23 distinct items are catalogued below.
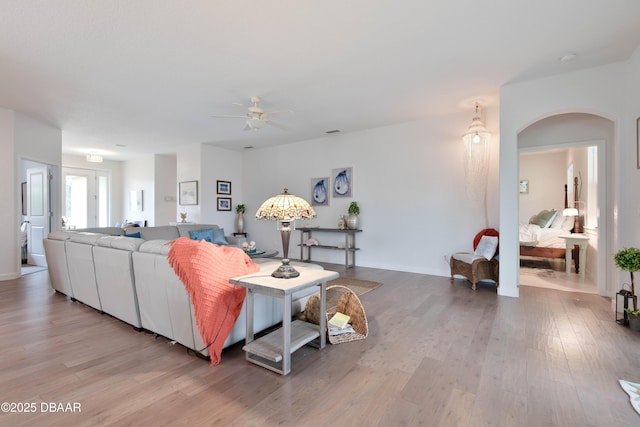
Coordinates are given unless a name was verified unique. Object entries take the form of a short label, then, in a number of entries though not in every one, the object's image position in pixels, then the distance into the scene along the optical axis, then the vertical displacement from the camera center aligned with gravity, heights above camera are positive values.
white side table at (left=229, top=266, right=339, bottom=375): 1.95 -0.84
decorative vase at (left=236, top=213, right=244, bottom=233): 7.35 -0.27
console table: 5.63 -0.63
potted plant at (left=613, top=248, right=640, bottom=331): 2.66 -0.48
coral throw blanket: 2.06 -0.53
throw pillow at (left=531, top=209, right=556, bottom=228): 6.10 -0.13
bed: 5.34 -0.50
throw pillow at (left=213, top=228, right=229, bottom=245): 5.37 -0.46
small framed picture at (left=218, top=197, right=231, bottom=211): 7.11 +0.20
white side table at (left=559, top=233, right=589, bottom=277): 4.66 -0.53
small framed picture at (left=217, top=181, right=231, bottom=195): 7.09 +0.60
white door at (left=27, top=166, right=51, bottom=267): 5.56 +0.00
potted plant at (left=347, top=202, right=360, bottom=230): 5.63 -0.10
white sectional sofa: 2.26 -0.67
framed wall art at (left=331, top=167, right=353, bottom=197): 5.92 +0.60
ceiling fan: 3.96 +1.29
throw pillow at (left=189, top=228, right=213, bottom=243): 5.20 -0.39
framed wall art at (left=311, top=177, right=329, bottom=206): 6.28 +0.44
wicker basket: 2.51 -0.91
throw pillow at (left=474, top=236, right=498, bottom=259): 4.06 -0.48
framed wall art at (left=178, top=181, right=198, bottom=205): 6.73 +0.45
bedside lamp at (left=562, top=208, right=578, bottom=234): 5.52 -0.01
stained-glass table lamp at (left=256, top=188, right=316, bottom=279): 2.16 -0.01
